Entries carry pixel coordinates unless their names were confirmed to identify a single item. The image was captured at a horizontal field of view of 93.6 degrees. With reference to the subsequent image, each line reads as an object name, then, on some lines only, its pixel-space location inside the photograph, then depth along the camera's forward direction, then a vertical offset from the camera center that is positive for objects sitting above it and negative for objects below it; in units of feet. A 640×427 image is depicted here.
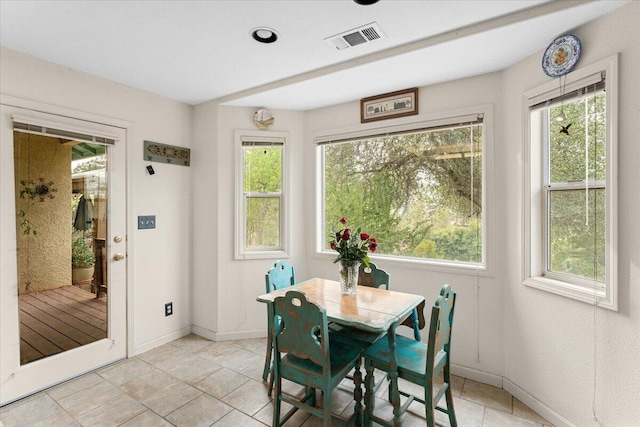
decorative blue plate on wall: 6.09 +3.31
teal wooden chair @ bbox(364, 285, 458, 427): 5.55 -2.98
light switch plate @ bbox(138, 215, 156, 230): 9.83 -0.24
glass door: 7.28 -0.93
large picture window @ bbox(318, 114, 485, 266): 8.67 +0.84
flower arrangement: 7.27 -0.81
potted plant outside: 8.49 -1.37
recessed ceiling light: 6.43 +3.95
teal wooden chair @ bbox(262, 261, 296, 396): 7.92 -1.94
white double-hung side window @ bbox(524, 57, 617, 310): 5.67 +0.57
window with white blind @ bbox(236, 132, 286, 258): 10.98 +0.69
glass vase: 7.41 -1.59
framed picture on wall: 9.15 +3.44
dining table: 5.75 -2.04
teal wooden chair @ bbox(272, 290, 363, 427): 5.48 -2.91
